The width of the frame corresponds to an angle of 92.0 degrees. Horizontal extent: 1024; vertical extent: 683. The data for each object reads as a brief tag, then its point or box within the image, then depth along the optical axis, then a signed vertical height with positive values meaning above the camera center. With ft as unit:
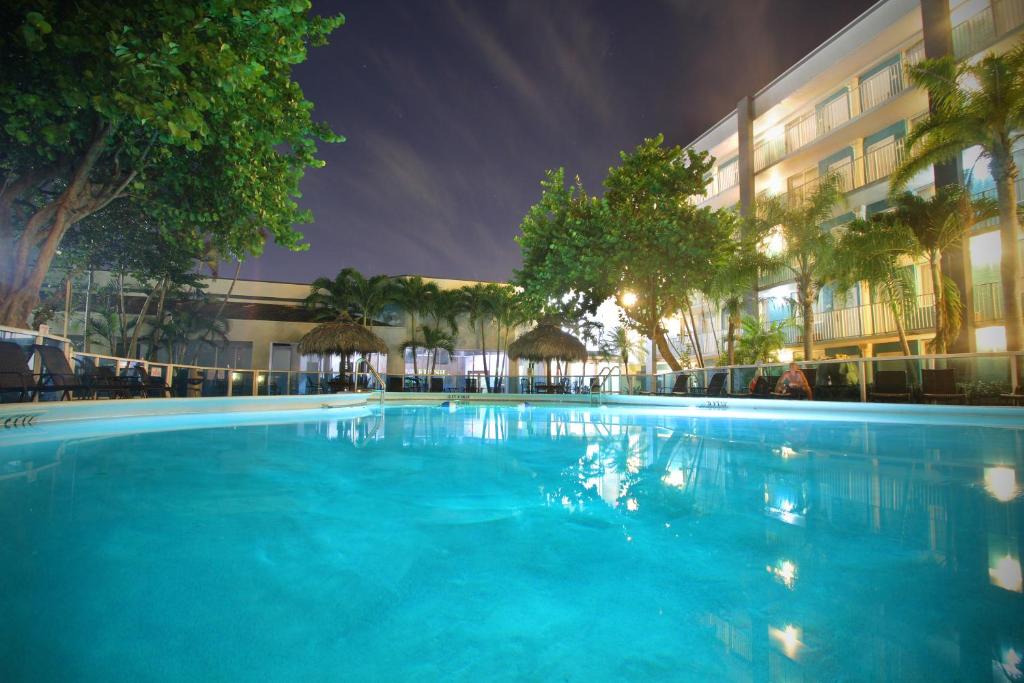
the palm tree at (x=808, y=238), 45.09 +12.78
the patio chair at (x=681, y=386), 51.83 -1.17
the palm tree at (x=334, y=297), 86.40 +13.45
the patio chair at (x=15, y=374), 21.86 -0.09
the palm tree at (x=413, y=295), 89.15 +14.20
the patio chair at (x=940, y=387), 31.12 -0.70
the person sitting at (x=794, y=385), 37.86 -0.75
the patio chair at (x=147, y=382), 31.50 -0.65
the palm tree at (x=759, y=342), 58.83 +3.96
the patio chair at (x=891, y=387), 33.12 -0.74
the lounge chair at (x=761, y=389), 41.45 -1.16
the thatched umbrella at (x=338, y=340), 68.90 +4.66
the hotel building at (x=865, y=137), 43.42 +27.46
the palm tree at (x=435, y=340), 89.61 +6.13
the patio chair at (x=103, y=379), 27.76 -0.41
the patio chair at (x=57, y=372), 25.01 +0.01
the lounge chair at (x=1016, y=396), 28.27 -1.13
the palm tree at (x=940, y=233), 38.55 +11.36
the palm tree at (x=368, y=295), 87.45 +14.09
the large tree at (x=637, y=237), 51.85 +14.68
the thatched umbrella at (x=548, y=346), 77.05 +4.44
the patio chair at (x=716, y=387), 46.93 -1.13
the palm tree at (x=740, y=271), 48.83 +10.30
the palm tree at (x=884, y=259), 39.22 +9.41
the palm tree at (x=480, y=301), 92.38 +13.61
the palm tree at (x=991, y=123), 31.65 +17.02
